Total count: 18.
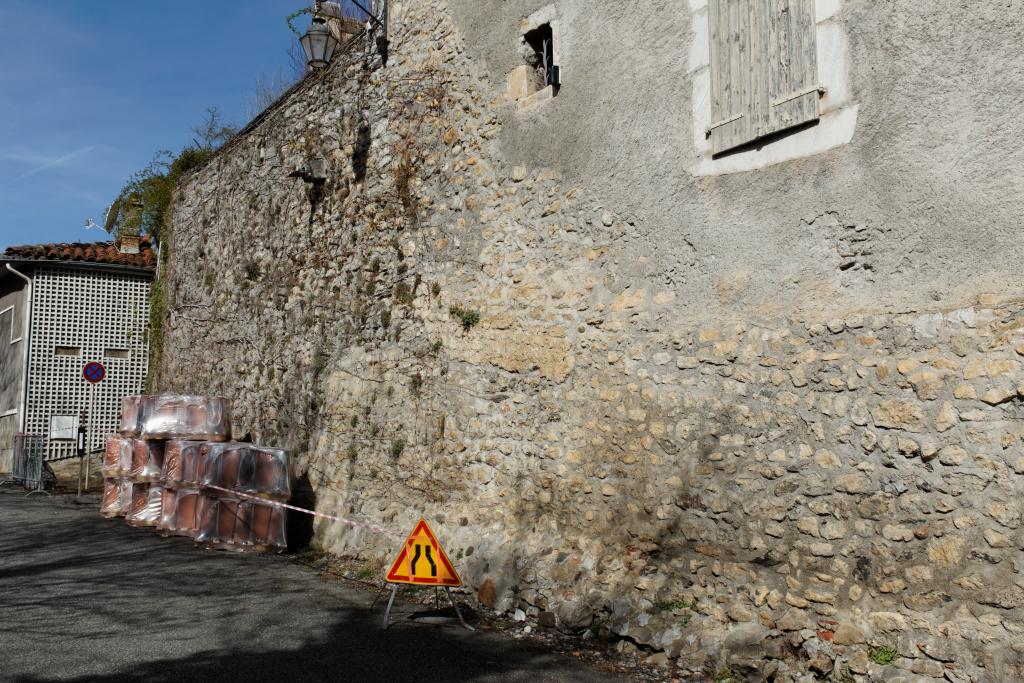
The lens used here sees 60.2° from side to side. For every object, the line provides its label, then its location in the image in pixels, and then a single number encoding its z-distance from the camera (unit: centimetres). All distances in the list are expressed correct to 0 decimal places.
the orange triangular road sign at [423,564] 646
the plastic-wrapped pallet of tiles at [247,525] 931
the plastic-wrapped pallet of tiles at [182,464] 976
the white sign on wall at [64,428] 1738
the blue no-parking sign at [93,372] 1515
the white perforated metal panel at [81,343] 1759
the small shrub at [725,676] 511
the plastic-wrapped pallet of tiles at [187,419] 1104
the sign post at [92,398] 1518
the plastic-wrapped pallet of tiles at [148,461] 1100
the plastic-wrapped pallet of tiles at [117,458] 1156
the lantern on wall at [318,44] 995
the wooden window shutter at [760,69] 535
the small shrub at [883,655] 458
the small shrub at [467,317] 784
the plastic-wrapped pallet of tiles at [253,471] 925
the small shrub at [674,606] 560
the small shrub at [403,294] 882
